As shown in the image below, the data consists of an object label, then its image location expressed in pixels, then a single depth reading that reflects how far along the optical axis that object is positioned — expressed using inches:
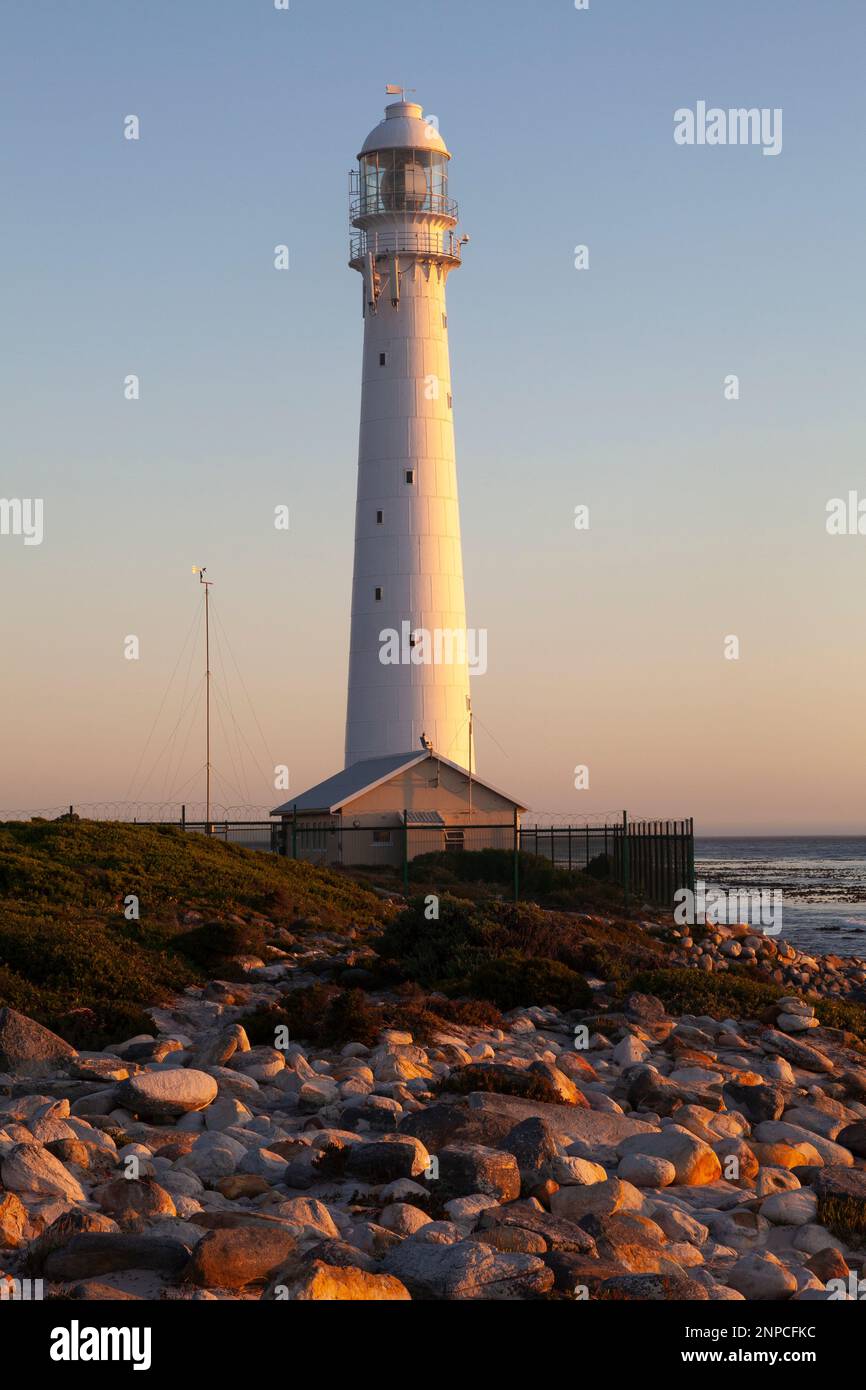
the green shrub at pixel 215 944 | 692.1
